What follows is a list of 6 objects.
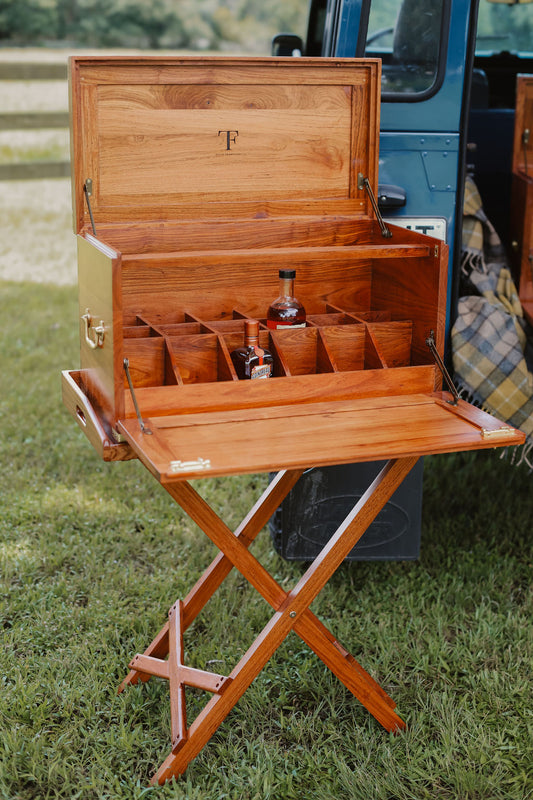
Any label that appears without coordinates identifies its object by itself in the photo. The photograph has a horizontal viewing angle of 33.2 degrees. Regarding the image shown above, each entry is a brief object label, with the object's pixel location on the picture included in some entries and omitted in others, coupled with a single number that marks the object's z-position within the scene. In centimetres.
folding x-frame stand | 220
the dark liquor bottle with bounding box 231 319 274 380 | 233
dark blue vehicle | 286
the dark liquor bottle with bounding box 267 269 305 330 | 253
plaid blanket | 294
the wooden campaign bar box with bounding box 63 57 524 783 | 211
